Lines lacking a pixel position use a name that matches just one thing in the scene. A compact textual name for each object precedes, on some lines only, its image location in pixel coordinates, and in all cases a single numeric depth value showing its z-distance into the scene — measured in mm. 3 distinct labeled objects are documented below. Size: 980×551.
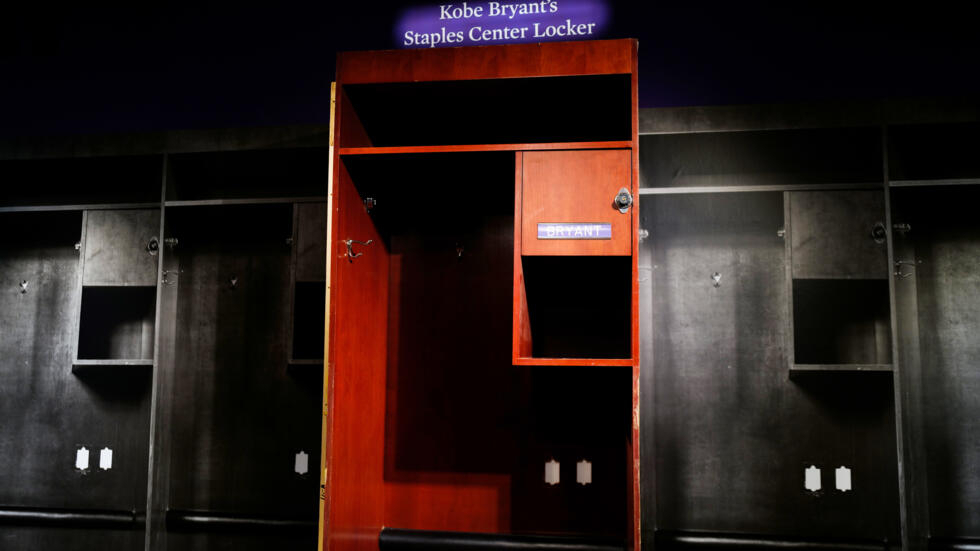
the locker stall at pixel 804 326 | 3197
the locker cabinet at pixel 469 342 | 2787
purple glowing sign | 3586
